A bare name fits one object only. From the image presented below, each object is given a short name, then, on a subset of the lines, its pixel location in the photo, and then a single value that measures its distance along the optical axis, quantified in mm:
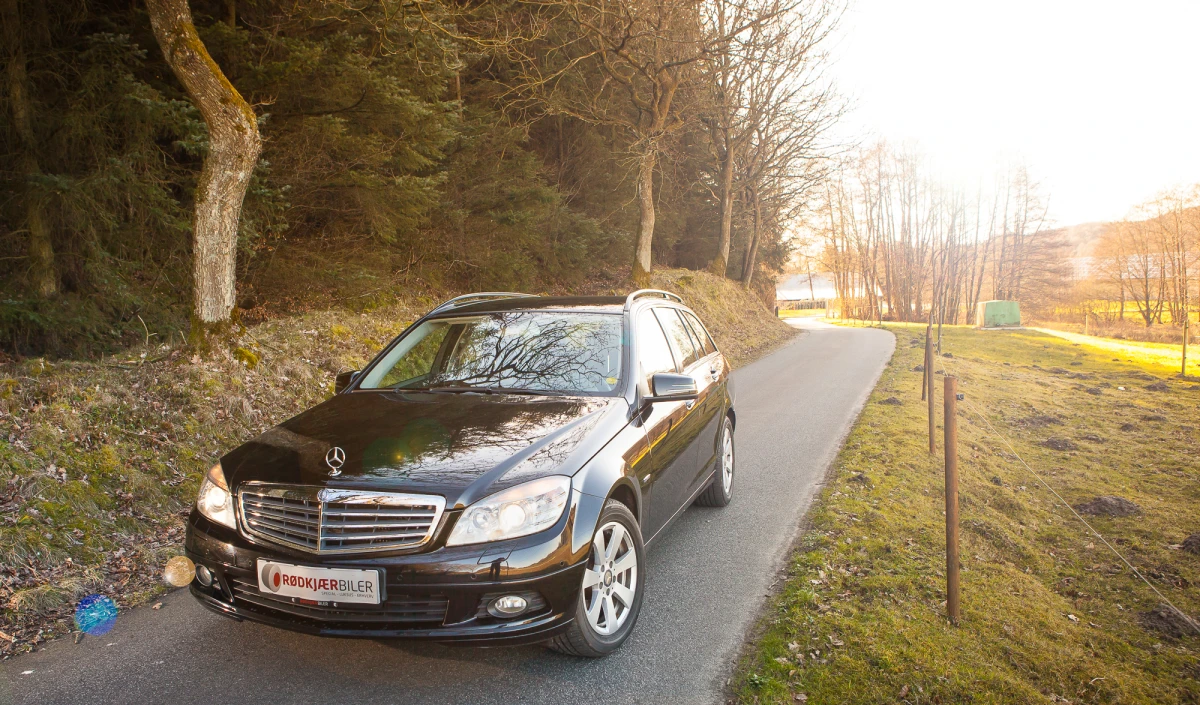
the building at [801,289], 102750
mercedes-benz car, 2854
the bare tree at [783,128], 21969
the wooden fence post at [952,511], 3873
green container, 43112
